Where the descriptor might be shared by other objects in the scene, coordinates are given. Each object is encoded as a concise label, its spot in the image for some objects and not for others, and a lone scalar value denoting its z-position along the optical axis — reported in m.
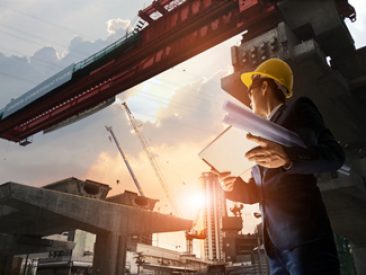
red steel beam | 15.67
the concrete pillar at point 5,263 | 29.24
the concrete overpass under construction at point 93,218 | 19.84
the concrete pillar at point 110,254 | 20.59
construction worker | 2.00
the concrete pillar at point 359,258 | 15.18
